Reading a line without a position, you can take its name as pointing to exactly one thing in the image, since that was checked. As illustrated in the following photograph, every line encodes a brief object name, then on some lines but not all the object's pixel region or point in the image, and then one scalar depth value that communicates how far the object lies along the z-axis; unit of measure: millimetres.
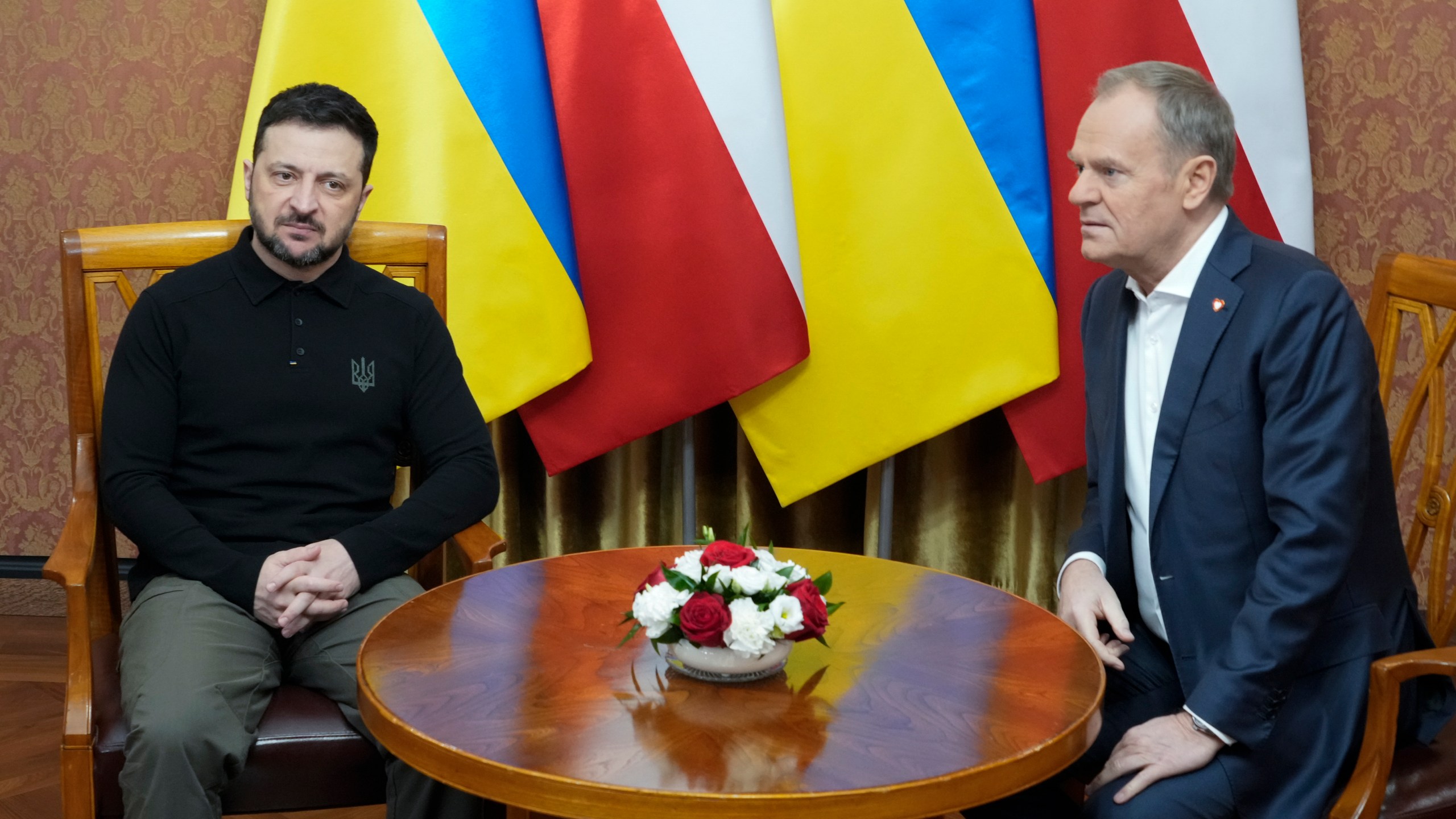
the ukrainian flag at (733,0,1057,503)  2504
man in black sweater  1749
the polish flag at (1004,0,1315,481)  2480
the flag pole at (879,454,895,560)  2967
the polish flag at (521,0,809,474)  2531
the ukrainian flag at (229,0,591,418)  2477
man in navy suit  1484
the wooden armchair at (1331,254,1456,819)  1394
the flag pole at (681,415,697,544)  2943
